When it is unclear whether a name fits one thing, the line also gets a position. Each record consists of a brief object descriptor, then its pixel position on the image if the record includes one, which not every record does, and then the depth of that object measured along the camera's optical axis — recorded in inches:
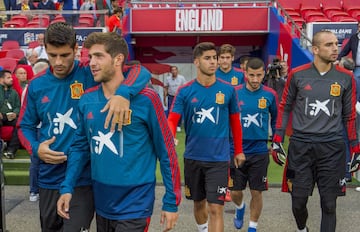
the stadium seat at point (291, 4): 777.2
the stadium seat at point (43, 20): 605.0
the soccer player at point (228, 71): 303.0
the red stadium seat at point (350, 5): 760.3
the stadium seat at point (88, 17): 585.3
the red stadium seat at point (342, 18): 675.1
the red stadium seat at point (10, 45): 593.0
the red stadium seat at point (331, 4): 777.2
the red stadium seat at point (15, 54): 561.6
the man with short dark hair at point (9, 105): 370.0
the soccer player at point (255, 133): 254.7
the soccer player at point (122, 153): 140.7
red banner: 690.2
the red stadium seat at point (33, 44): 571.2
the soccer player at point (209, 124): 224.2
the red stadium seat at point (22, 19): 625.3
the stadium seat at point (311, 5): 762.8
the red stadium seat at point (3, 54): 561.9
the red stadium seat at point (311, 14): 721.0
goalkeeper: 216.4
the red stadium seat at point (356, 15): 721.3
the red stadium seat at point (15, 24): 619.8
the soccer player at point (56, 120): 155.8
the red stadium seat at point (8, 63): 497.4
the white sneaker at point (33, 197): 312.0
